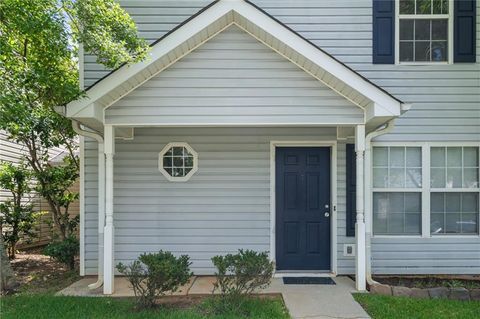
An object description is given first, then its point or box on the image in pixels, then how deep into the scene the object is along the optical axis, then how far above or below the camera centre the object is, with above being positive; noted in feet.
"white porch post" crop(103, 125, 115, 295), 17.54 -2.08
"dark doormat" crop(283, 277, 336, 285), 19.43 -5.38
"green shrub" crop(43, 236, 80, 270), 21.50 -4.22
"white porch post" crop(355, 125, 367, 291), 17.84 -1.91
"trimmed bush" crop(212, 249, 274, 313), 15.21 -3.96
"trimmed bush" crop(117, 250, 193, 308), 15.12 -3.99
